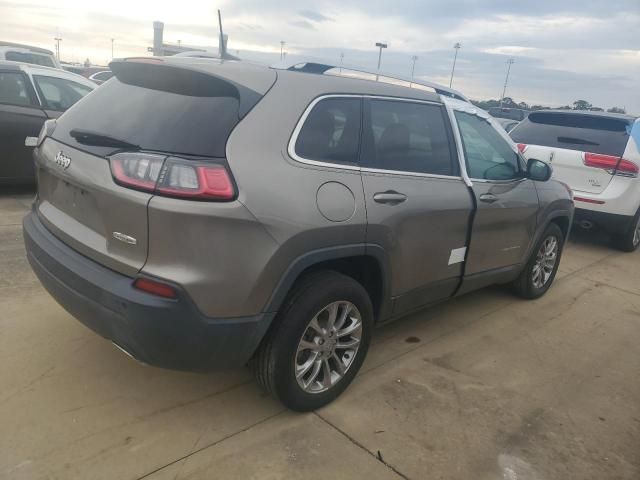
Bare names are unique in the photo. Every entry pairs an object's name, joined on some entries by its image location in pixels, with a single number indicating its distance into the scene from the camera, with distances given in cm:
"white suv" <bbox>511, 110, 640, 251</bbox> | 624
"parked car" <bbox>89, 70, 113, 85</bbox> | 1723
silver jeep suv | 221
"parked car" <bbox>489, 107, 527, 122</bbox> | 1592
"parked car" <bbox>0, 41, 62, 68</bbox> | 1135
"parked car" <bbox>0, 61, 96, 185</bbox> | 624
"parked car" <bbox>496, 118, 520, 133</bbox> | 1462
